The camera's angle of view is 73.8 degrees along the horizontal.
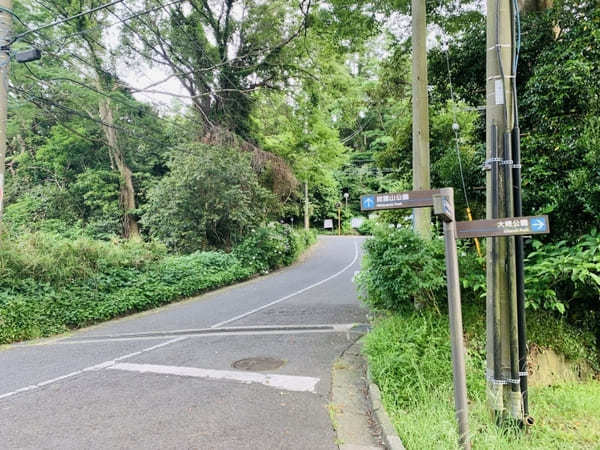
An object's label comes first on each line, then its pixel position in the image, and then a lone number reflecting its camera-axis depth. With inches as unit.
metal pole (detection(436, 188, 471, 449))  121.3
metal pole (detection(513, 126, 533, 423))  144.5
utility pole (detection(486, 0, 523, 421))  141.7
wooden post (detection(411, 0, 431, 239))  273.3
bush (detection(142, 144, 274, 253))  625.9
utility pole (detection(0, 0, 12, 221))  309.9
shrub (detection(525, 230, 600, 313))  179.2
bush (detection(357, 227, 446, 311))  207.6
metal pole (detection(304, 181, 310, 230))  1103.1
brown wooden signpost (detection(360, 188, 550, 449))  121.2
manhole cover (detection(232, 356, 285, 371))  224.2
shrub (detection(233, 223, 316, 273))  661.3
